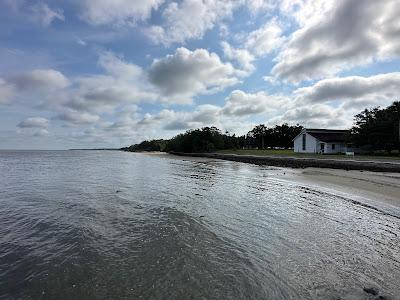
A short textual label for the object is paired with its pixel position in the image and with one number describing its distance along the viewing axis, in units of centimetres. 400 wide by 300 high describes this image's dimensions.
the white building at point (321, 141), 6100
